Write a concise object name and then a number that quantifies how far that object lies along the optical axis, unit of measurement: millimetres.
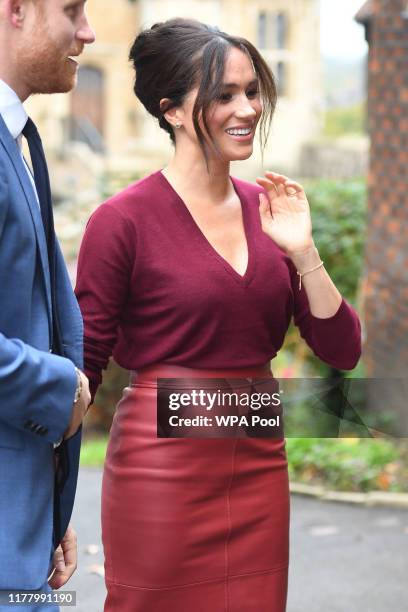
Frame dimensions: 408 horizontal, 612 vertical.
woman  6184
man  4704
